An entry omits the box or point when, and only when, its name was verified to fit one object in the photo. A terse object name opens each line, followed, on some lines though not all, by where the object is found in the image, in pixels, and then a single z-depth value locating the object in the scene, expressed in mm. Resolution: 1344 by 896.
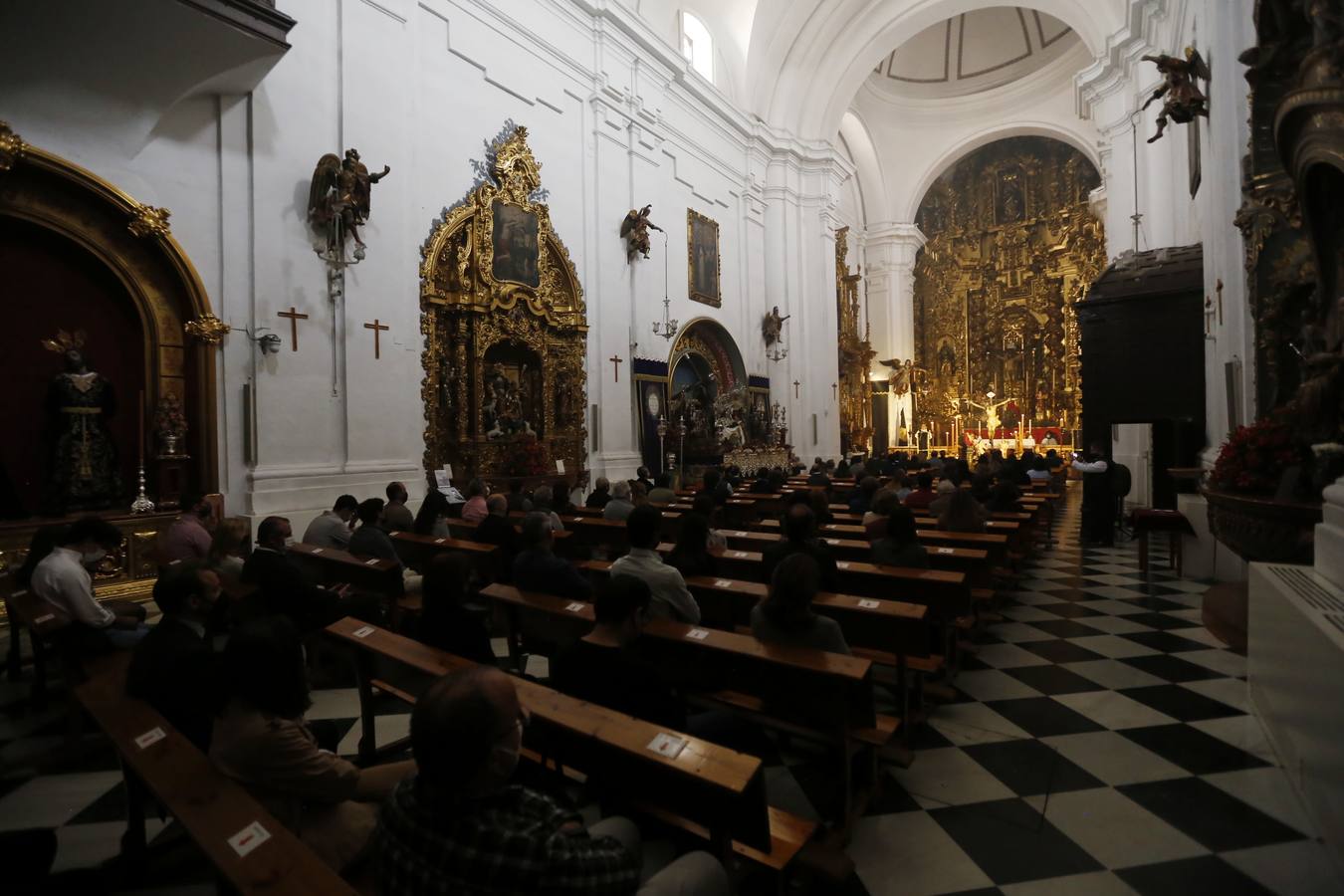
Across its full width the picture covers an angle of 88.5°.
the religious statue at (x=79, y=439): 5871
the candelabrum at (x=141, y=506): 6031
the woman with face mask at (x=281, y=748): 1814
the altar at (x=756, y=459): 13461
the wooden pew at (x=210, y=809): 1417
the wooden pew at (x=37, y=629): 3217
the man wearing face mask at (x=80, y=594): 3301
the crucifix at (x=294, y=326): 7395
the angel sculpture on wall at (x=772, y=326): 16469
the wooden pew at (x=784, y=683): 2508
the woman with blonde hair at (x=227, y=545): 4184
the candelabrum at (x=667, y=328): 13242
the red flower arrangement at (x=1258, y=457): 4141
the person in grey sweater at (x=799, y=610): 2725
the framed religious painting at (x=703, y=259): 14352
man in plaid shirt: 1199
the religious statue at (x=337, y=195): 7508
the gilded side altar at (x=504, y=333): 9414
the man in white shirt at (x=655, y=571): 3191
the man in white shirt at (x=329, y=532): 5469
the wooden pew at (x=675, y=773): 1696
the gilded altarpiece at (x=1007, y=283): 21953
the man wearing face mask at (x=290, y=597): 3617
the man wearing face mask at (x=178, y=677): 2420
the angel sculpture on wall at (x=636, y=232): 12352
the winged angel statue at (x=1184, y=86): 6879
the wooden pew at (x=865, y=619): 3146
